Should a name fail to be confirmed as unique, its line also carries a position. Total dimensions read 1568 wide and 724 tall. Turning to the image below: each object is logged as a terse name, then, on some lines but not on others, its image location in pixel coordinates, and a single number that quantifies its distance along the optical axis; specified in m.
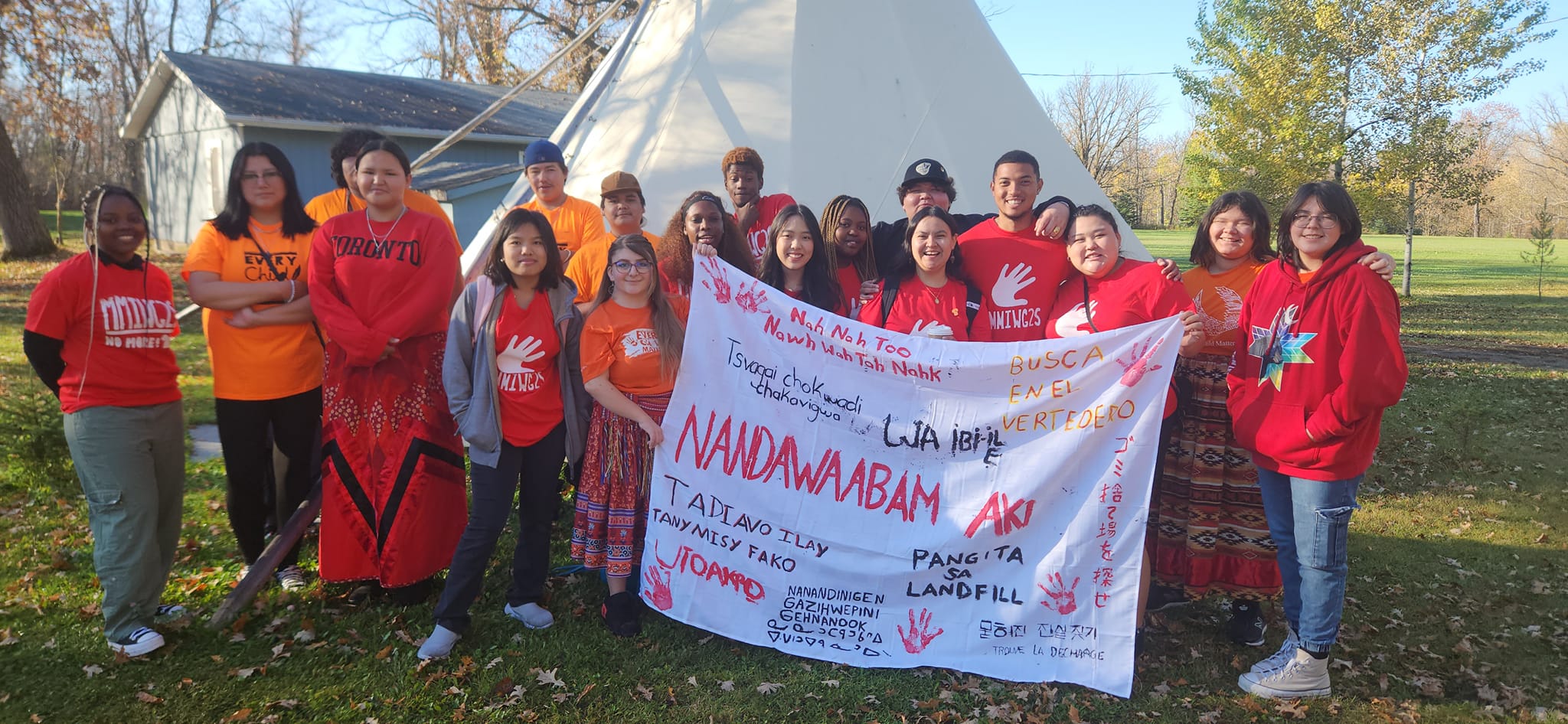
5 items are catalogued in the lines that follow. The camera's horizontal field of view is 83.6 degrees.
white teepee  6.09
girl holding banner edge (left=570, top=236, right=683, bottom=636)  3.45
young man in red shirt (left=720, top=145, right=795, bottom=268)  4.47
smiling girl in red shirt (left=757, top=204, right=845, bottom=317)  3.73
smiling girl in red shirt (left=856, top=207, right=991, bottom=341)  3.50
